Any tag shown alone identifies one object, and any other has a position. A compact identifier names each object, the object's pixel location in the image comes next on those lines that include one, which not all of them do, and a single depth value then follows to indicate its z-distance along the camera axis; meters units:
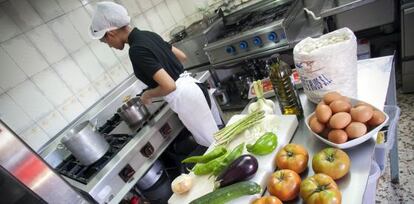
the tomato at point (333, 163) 0.63
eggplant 0.71
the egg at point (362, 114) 0.68
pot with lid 1.28
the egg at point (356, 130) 0.68
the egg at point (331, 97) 0.76
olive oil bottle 0.88
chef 1.35
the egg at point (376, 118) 0.68
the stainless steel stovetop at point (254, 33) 1.88
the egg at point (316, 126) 0.75
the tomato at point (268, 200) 0.59
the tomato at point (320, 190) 0.55
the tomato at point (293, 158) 0.69
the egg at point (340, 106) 0.71
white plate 0.67
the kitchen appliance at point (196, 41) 2.31
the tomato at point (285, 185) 0.63
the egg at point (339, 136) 0.68
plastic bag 0.77
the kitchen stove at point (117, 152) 1.23
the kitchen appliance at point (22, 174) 0.66
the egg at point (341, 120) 0.69
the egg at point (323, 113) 0.73
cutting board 0.73
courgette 0.66
